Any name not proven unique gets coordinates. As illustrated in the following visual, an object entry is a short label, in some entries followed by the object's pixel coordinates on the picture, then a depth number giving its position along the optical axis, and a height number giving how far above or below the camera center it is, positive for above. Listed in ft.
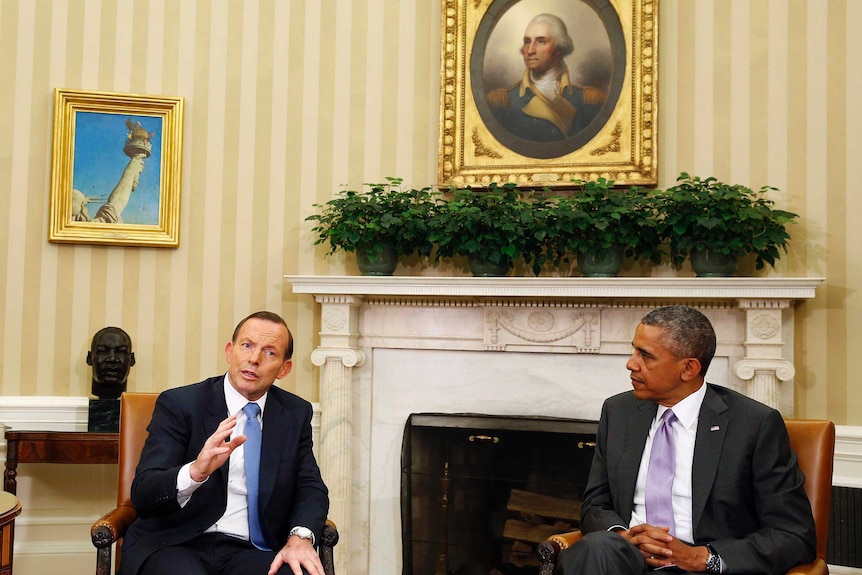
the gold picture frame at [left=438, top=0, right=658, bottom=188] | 14.19 +4.02
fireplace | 13.05 -0.71
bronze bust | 14.07 -0.96
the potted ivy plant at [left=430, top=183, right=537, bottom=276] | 13.23 +1.47
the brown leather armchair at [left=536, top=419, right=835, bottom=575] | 9.04 -1.67
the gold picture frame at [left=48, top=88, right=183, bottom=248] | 15.11 +2.74
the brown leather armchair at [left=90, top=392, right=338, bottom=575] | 8.73 -2.17
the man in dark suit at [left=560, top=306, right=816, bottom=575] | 8.02 -1.76
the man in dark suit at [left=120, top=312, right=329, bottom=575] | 8.33 -1.92
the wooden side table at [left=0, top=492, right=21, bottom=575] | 8.68 -2.56
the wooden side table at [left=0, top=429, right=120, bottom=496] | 13.43 -2.39
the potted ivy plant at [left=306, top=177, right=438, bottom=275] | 13.71 +1.54
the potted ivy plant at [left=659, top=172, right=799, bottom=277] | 12.56 +1.52
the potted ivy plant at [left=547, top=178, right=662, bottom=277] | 12.92 +1.49
